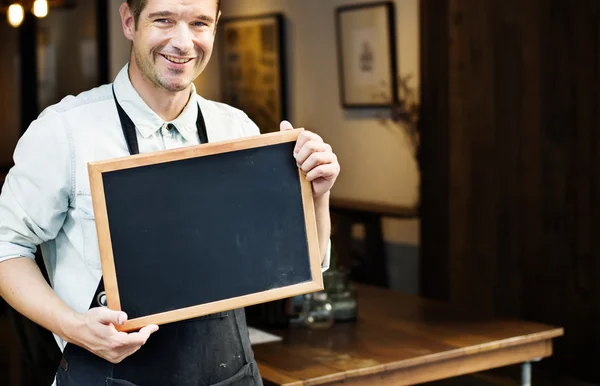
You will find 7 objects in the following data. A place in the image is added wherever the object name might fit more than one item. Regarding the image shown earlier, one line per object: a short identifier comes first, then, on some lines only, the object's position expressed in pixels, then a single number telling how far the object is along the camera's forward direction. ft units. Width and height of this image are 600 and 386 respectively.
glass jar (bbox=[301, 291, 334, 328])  10.73
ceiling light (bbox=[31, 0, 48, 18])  19.29
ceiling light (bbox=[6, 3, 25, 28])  19.25
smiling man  5.87
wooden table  9.01
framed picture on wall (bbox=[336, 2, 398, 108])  19.24
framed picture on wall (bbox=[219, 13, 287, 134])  21.97
